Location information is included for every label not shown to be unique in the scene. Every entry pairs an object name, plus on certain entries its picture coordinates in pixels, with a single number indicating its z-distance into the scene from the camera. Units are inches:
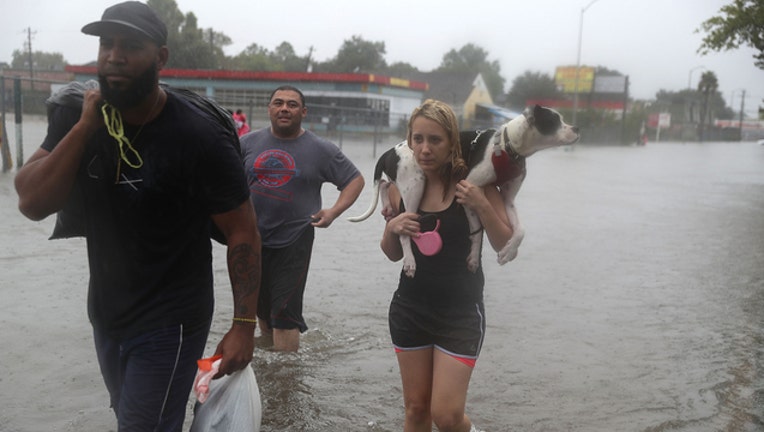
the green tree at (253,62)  2560.3
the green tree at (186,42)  2092.8
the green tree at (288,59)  2880.2
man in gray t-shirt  204.5
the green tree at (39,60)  2869.1
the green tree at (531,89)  2871.6
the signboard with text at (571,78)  3341.5
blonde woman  133.9
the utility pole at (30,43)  2229.9
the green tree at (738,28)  597.3
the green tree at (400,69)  3034.0
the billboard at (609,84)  3422.7
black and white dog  135.1
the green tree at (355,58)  2861.7
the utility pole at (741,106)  4860.5
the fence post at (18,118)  583.5
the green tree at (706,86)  3981.3
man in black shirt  98.7
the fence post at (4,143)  577.9
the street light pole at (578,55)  1786.4
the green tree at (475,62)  4249.5
